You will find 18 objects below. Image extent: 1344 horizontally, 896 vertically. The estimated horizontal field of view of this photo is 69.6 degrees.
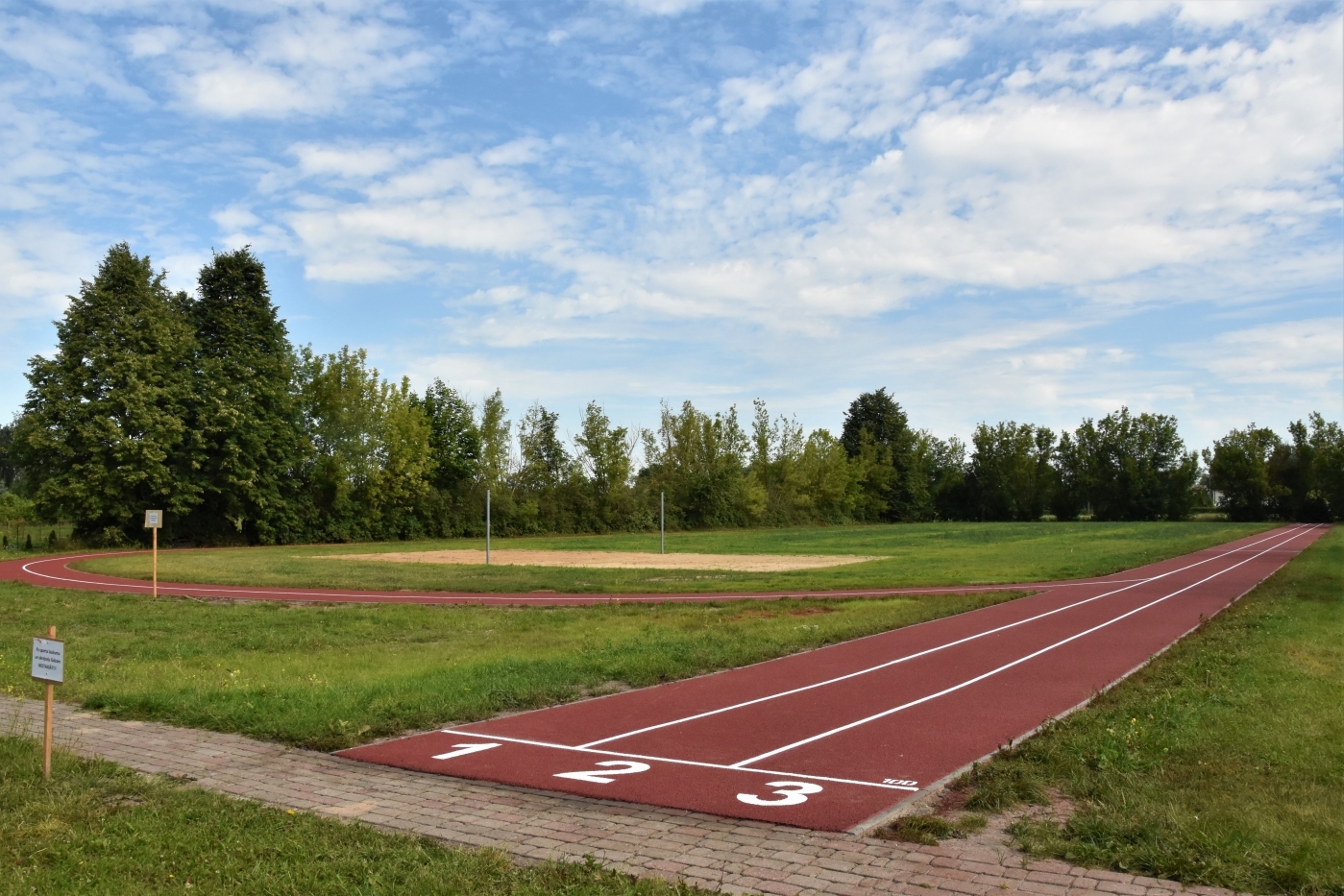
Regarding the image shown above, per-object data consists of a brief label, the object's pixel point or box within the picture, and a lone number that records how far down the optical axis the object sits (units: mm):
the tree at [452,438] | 71438
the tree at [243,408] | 52375
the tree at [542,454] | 76188
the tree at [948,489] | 115375
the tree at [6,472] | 137875
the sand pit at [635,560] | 36875
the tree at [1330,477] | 99125
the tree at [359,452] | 60719
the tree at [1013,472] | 112562
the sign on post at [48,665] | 7086
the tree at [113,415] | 47062
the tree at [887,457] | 108000
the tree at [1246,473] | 104188
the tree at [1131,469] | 107750
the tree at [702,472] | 84625
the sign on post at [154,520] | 23609
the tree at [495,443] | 72938
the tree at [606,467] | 77688
